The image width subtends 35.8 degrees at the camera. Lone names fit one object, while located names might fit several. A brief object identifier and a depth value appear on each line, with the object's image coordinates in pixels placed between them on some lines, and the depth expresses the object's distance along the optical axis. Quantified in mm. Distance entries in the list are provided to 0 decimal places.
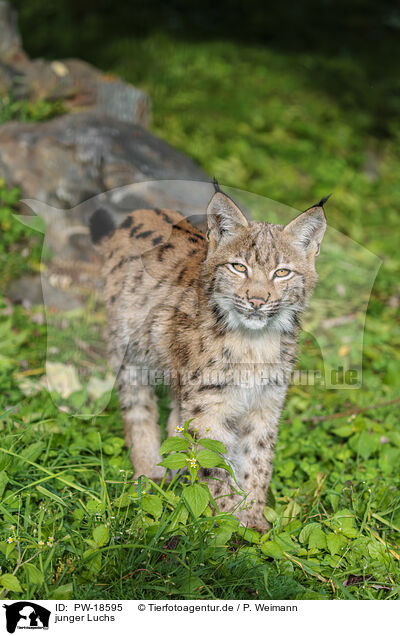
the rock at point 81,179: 5152
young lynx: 3162
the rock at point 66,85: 7883
